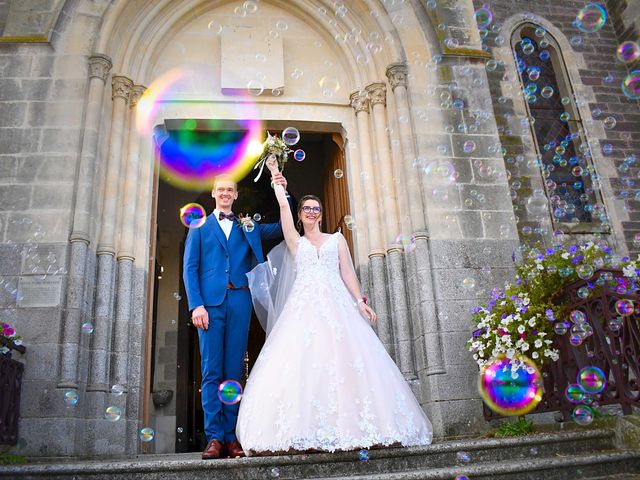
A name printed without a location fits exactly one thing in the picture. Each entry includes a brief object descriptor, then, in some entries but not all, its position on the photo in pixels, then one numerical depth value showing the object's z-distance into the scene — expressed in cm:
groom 426
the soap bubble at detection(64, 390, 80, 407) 505
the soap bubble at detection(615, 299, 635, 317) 431
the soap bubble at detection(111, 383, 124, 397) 542
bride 379
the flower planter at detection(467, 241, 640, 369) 507
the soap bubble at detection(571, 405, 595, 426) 416
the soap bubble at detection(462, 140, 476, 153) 673
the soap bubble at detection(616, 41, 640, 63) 671
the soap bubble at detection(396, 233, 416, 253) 631
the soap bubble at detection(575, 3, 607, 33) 841
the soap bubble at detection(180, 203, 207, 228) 475
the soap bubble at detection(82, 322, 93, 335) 539
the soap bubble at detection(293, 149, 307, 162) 549
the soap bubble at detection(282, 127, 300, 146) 542
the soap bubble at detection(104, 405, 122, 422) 502
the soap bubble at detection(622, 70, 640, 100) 767
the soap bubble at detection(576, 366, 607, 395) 446
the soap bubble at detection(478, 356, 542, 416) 502
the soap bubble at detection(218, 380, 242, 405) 421
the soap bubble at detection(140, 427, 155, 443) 508
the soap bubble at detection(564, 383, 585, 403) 467
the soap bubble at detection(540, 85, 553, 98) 903
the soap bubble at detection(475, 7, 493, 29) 852
